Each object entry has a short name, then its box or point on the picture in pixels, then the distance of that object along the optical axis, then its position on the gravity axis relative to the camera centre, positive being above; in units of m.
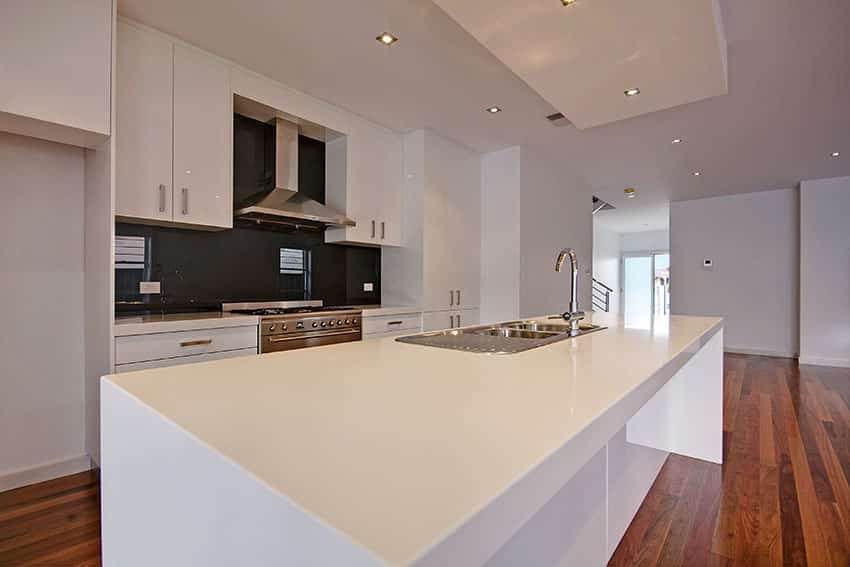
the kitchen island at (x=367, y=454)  0.39 -0.21
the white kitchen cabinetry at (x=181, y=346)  2.01 -0.34
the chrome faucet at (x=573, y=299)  1.83 -0.08
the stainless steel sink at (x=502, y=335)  1.40 -0.22
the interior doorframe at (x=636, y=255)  10.71 +0.45
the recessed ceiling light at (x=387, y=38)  2.31 +1.34
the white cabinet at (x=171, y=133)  2.21 +0.82
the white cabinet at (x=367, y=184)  3.38 +0.80
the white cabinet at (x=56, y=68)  1.73 +0.90
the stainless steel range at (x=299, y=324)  2.56 -0.28
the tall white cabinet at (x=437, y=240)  3.69 +0.38
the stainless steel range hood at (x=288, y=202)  2.80 +0.54
